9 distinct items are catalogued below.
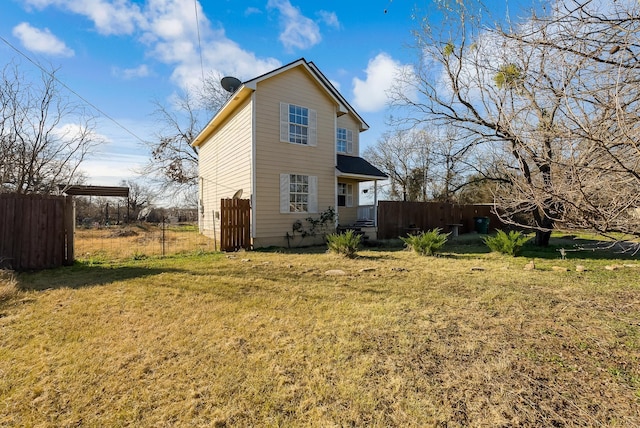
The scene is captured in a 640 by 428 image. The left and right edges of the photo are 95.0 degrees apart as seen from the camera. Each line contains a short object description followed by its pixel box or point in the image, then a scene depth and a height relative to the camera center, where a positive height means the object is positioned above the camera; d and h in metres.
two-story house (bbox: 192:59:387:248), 10.36 +2.56
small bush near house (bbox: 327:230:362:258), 8.29 -0.75
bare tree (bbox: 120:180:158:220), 24.93 +1.98
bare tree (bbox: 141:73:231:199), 22.81 +6.65
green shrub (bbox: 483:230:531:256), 8.49 -0.75
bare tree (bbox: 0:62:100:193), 9.46 +2.76
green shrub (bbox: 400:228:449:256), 8.55 -0.75
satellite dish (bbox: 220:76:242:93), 14.30 +6.65
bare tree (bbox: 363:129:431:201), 25.97 +5.17
